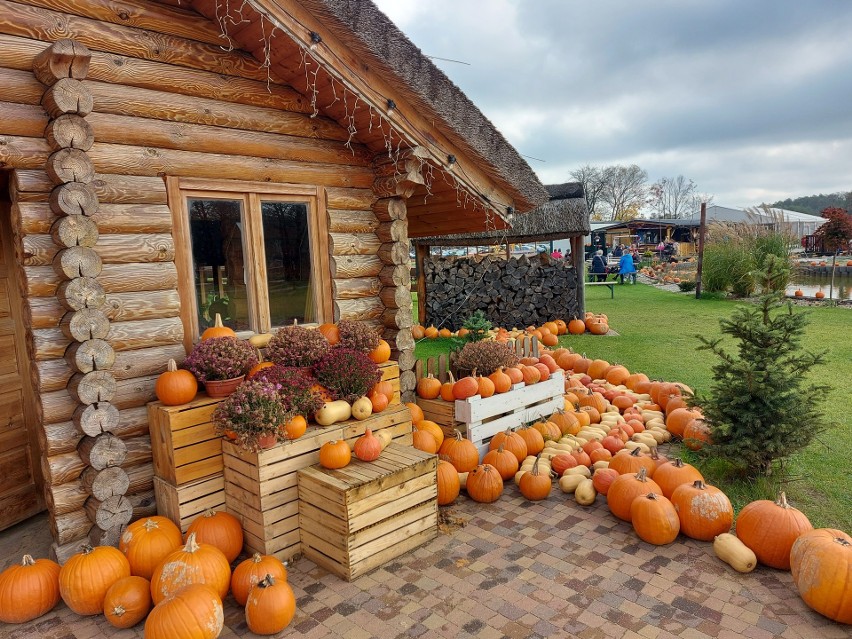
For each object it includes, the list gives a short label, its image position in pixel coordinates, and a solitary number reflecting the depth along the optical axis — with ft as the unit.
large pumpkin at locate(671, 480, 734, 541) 11.91
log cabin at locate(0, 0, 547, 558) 11.10
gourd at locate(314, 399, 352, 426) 12.75
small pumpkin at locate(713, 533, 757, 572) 10.72
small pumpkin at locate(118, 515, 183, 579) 10.90
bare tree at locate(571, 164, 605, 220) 198.90
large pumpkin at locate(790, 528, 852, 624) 9.07
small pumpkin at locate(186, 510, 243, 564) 11.47
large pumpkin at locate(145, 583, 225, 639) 8.66
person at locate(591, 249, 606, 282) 75.87
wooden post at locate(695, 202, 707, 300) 54.03
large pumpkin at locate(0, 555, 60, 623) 9.91
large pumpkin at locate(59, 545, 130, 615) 10.02
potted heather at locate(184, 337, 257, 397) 12.46
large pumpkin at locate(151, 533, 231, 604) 9.82
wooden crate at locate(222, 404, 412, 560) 11.48
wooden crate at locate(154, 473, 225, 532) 11.94
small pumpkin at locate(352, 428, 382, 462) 12.39
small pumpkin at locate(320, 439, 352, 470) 11.96
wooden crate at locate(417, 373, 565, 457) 16.92
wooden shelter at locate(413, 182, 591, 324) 37.78
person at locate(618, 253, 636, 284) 74.64
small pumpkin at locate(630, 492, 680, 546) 11.85
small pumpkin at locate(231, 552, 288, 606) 10.08
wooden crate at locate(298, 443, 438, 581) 11.02
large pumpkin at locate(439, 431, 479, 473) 15.60
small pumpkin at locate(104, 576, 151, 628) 9.70
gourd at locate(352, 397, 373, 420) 13.33
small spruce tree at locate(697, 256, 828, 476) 13.55
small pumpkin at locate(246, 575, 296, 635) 9.28
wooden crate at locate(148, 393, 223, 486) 11.78
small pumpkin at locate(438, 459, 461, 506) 14.19
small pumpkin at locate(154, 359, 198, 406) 11.97
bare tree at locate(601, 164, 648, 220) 203.72
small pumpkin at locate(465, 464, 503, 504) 14.35
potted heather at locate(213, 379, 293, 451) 11.07
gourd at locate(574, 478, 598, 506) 13.94
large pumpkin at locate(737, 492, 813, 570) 10.78
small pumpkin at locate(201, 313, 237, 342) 13.44
